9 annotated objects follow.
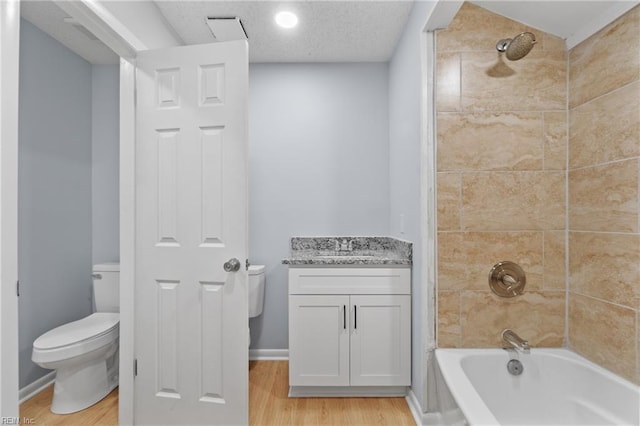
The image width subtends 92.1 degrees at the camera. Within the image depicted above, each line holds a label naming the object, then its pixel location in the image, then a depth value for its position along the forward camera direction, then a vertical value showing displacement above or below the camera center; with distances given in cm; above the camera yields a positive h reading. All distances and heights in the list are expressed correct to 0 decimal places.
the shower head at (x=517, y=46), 141 +79
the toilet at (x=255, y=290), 227 -58
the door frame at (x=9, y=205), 106 +3
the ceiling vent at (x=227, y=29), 196 +122
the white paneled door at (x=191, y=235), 159 -12
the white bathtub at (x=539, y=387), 131 -82
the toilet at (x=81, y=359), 168 -83
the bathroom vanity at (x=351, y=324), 188 -68
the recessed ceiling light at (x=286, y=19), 194 +125
